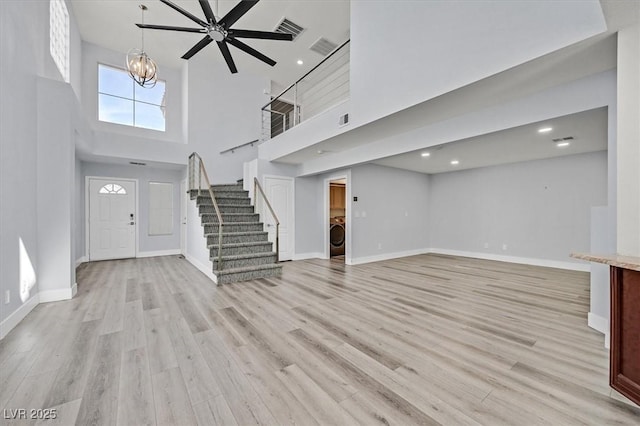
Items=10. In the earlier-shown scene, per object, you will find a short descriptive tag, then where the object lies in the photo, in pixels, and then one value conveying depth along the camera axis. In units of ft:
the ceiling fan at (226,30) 10.59
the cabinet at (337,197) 28.12
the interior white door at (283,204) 21.27
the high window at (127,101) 21.91
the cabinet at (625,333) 5.32
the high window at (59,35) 14.11
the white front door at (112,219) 21.79
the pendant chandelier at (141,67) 12.97
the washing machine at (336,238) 23.91
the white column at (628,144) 6.39
